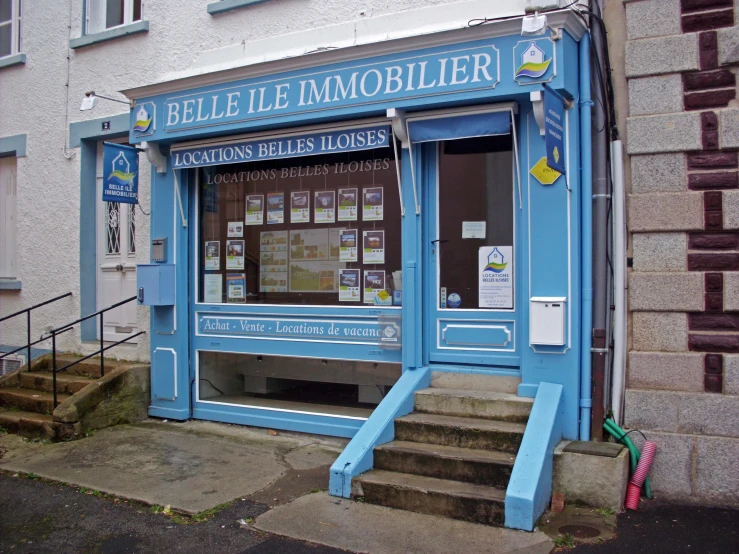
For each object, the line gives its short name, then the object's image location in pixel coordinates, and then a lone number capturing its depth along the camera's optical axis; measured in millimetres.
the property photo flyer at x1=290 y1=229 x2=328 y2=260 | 7324
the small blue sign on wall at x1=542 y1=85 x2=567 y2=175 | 5320
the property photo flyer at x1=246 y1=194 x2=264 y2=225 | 7688
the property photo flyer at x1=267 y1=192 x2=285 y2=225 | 7559
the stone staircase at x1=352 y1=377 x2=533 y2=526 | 5031
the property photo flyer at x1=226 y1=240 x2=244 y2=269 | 7785
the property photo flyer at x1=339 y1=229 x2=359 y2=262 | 7117
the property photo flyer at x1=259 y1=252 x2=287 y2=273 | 7551
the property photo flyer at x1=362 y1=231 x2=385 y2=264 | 6938
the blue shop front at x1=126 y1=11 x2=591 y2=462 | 5812
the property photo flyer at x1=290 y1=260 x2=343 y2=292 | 7227
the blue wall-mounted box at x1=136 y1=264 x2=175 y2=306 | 7684
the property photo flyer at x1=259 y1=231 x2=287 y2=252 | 7570
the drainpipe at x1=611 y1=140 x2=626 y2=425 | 5668
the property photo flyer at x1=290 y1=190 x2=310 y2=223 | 7410
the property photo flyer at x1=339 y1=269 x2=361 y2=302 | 7059
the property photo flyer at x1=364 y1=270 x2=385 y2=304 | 6945
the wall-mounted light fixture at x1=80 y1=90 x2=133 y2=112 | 8602
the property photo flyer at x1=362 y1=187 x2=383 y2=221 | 6945
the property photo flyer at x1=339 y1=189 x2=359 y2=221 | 7113
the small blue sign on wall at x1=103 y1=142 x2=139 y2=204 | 7621
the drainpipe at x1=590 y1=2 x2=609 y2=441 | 5695
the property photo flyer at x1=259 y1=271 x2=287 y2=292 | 7527
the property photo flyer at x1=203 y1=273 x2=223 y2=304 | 7863
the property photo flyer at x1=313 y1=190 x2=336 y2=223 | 7254
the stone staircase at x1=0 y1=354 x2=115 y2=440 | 7367
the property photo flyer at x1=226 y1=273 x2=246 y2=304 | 7754
